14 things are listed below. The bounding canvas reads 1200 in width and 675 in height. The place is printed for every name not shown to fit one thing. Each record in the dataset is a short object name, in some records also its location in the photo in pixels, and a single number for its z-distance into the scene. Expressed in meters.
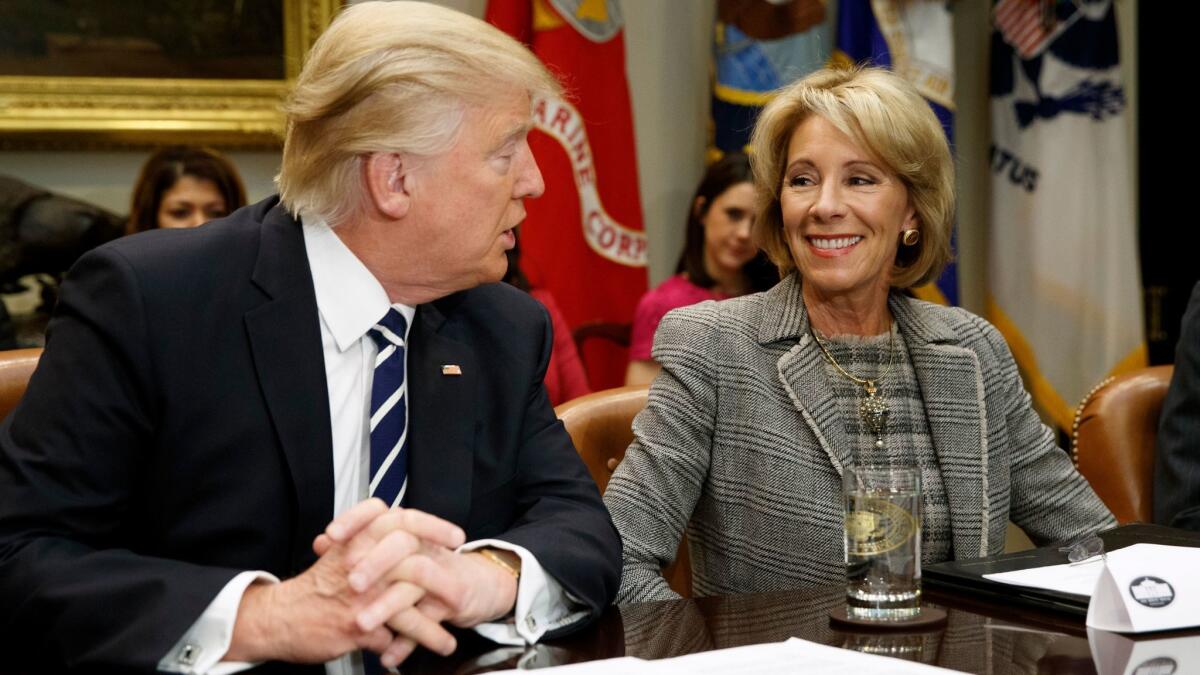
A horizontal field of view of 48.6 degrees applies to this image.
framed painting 4.00
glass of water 1.42
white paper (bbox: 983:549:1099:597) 1.50
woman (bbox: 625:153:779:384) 4.30
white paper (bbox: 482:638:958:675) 1.20
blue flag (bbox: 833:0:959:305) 4.57
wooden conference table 1.29
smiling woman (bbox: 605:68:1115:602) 2.05
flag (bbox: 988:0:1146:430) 4.75
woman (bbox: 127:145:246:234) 3.98
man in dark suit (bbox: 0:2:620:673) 1.32
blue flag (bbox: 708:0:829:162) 4.47
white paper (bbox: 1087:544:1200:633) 1.36
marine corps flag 4.35
